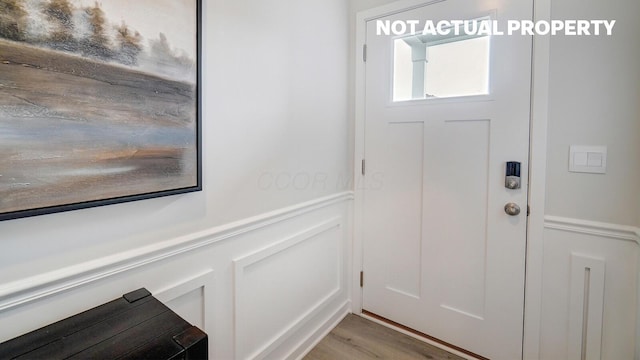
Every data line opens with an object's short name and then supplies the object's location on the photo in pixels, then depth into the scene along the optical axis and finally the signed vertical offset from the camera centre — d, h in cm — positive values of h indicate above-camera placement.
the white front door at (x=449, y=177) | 164 -6
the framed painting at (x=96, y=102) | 76 +17
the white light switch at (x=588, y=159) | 141 +5
